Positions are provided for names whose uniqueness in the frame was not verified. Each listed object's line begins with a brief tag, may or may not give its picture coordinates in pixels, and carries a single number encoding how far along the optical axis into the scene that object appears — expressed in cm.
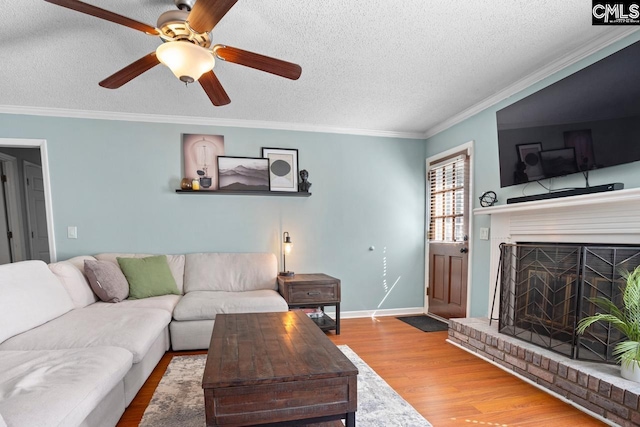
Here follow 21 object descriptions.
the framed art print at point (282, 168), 364
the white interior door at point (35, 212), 427
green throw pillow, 284
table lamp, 342
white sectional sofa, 121
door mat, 337
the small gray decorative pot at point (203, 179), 343
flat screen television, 180
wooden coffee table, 120
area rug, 169
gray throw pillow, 264
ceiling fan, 136
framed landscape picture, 352
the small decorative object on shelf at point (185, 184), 337
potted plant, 165
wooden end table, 308
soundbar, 185
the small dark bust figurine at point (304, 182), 361
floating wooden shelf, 344
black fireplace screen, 188
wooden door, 331
